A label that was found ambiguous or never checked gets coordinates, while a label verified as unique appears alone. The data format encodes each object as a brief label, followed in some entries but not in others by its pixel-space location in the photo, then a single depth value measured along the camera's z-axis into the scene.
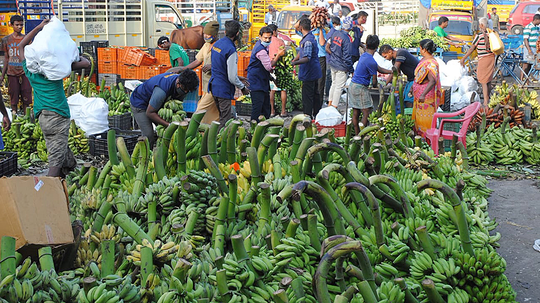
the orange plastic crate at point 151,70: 11.88
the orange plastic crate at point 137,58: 11.92
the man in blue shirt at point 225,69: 8.05
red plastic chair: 8.02
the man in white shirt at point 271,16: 22.95
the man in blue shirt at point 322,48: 12.03
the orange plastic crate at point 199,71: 11.46
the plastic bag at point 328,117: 8.51
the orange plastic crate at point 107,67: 12.48
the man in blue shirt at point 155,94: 6.43
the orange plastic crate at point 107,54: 12.42
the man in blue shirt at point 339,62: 10.66
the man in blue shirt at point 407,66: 9.63
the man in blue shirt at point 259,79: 9.19
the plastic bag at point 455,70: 11.46
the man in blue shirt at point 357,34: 12.92
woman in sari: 8.34
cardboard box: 3.14
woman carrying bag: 12.49
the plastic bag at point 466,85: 11.48
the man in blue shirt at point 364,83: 9.09
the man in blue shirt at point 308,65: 10.10
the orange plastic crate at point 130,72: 11.97
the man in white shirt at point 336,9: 18.48
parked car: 22.92
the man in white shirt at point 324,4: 18.66
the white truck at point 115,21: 15.88
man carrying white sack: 6.40
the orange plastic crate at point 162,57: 12.60
